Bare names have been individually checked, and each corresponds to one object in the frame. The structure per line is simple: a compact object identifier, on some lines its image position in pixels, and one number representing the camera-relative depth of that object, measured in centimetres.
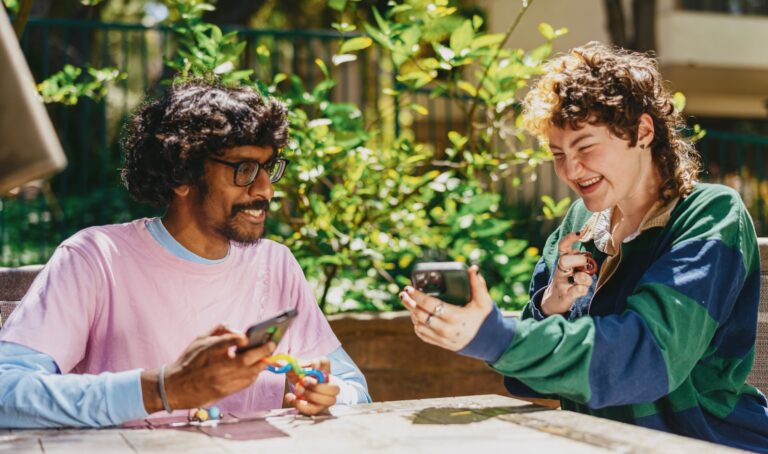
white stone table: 180
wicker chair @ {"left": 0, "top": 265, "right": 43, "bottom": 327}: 291
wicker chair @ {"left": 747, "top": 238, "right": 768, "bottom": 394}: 281
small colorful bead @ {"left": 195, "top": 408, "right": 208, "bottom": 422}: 213
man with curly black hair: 210
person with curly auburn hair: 208
